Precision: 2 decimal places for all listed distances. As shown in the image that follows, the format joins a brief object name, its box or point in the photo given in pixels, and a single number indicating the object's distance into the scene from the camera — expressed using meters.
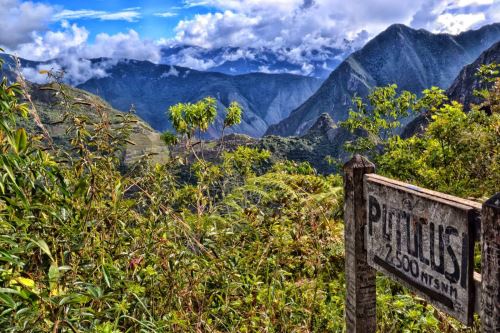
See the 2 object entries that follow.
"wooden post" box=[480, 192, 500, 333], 1.65
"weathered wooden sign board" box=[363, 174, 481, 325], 1.85
